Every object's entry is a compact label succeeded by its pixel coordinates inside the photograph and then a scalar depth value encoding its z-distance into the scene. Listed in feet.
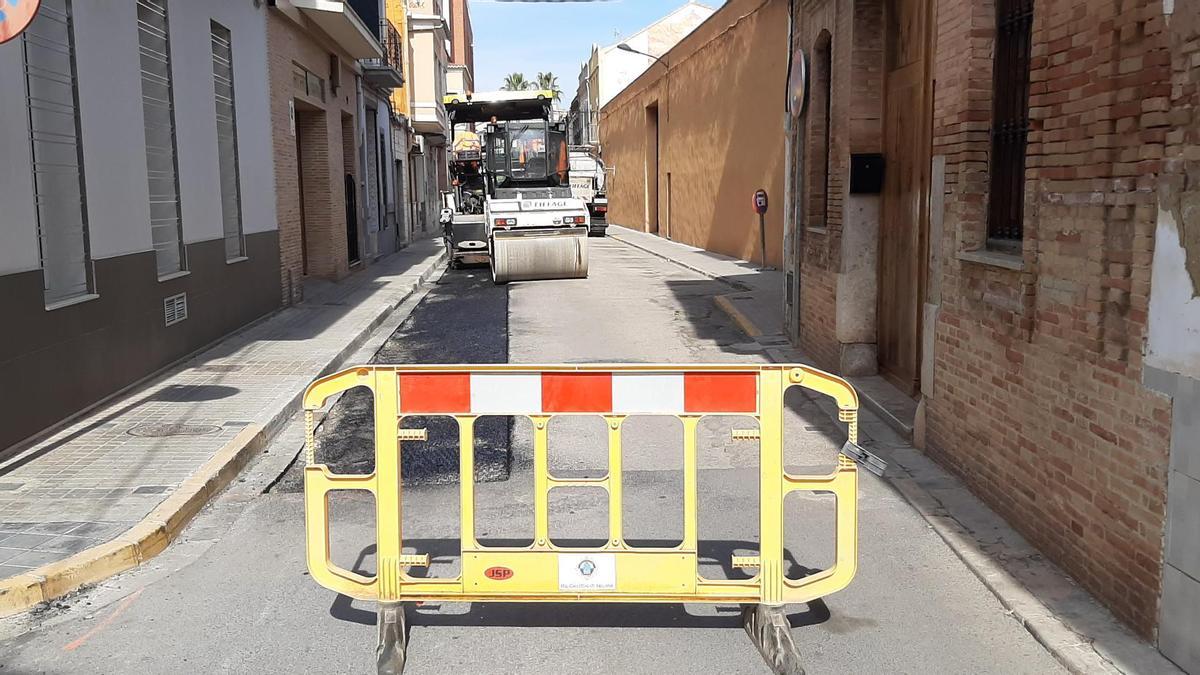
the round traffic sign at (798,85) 35.91
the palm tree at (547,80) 318.65
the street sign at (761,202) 70.69
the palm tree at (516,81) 318.24
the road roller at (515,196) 63.52
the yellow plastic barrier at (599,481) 13.98
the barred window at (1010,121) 20.07
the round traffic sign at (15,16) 17.07
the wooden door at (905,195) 28.04
